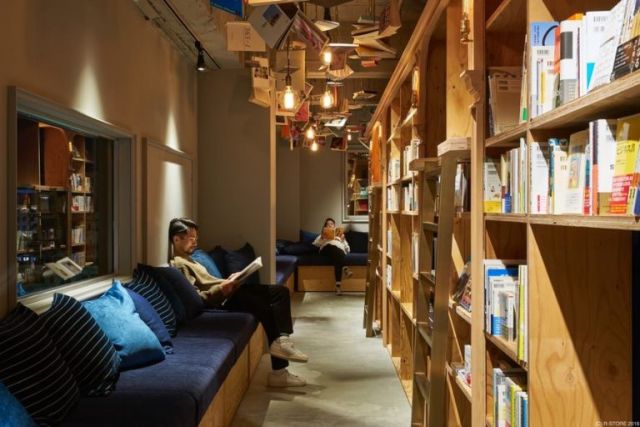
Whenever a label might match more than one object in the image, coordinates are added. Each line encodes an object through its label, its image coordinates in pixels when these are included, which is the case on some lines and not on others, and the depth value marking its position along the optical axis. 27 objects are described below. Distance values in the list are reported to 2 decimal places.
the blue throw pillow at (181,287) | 4.11
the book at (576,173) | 1.49
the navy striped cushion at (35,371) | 2.12
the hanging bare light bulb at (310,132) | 7.74
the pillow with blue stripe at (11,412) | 1.82
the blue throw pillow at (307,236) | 10.89
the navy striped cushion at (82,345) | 2.52
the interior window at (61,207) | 2.94
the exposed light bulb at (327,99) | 5.39
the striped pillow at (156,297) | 3.72
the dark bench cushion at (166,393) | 2.29
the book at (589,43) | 1.46
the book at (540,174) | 1.74
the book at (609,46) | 1.30
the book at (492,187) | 2.24
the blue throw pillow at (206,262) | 5.26
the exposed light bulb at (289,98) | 4.47
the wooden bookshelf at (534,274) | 1.77
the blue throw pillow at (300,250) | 10.08
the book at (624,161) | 1.25
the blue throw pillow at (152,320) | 3.33
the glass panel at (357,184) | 11.27
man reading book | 4.54
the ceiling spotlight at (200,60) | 4.94
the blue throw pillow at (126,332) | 2.91
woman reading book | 9.66
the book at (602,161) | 1.35
